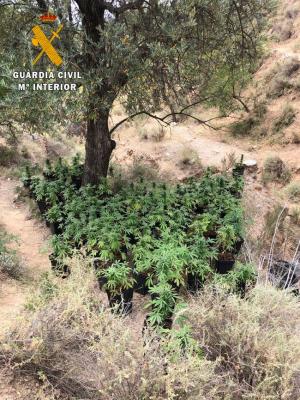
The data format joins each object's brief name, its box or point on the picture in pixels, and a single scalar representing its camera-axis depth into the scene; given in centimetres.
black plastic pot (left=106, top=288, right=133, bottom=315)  432
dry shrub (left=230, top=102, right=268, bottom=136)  1207
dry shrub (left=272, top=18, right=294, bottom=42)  1557
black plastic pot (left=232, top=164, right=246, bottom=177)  827
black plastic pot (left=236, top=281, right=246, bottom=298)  442
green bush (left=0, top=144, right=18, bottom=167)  984
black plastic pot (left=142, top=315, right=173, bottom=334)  379
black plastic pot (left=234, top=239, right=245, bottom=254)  565
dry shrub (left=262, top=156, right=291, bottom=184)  943
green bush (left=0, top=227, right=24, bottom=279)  496
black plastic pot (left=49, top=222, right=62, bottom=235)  615
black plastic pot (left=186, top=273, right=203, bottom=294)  457
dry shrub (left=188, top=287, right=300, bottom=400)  285
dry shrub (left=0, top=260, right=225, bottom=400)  263
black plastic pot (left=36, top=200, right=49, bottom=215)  696
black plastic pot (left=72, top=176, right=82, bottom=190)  759
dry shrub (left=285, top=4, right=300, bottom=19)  1575
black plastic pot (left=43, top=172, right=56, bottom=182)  779
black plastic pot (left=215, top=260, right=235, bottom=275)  518
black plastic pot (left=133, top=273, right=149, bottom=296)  459
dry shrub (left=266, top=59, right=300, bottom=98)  1269
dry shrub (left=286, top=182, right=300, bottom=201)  877
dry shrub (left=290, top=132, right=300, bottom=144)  1091
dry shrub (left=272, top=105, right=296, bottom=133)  1159
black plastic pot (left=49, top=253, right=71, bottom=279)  474
